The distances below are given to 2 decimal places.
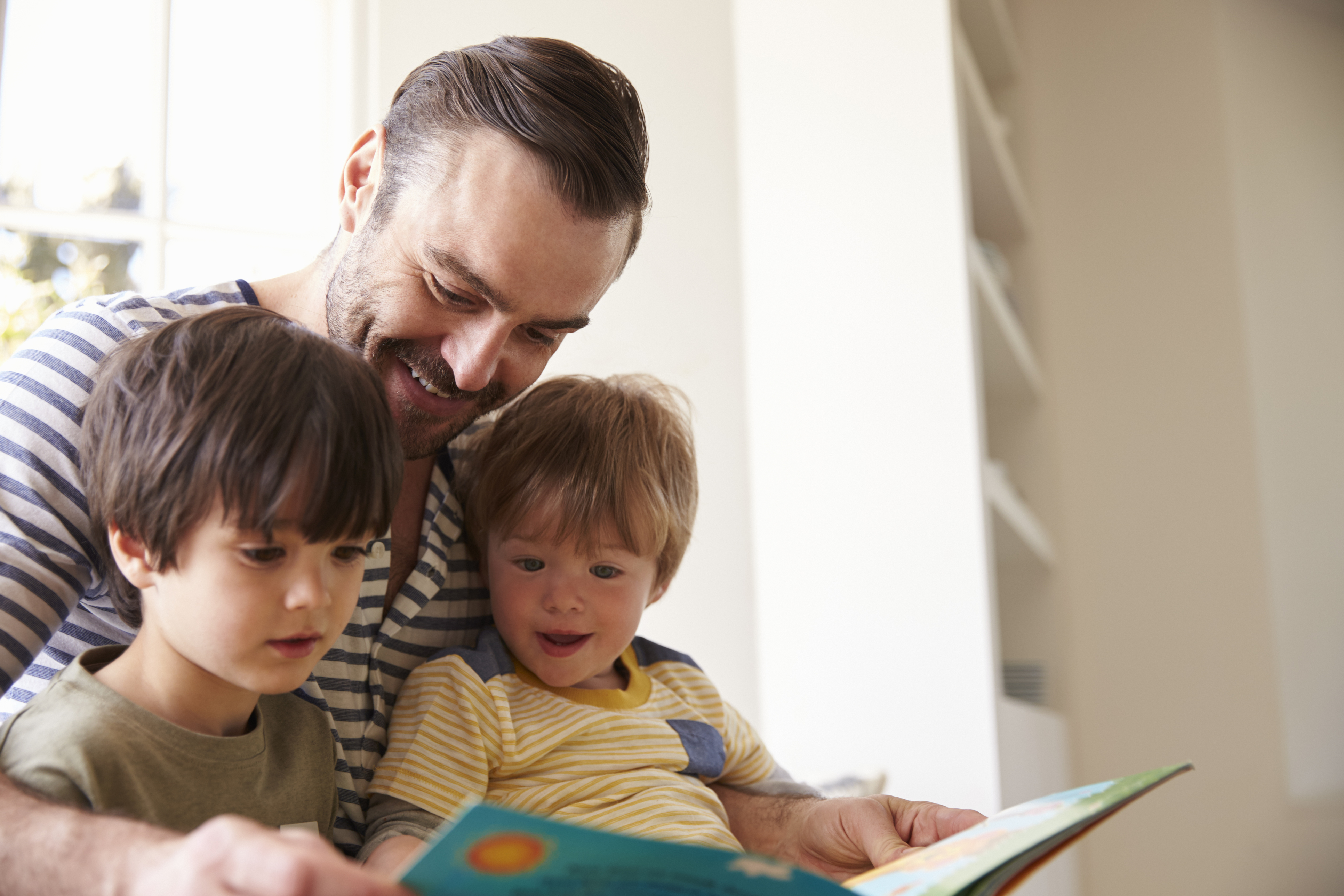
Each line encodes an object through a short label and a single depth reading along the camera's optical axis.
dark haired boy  0.74
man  0.98
